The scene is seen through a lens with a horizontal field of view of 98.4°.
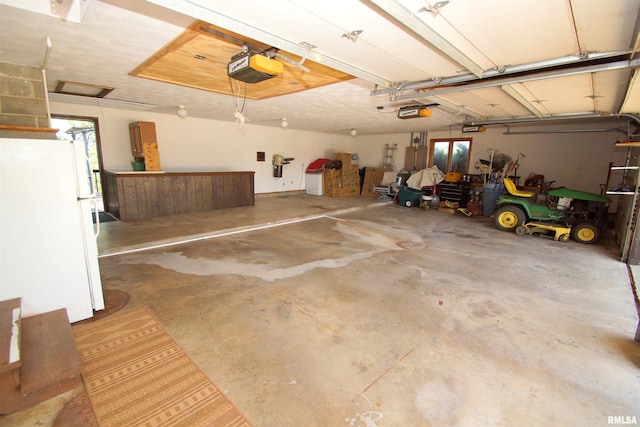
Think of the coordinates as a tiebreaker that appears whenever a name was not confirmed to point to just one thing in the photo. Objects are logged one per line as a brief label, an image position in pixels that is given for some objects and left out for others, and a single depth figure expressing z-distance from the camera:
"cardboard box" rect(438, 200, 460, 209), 7.71
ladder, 10.56
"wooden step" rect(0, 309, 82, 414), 1.61
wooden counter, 5.71
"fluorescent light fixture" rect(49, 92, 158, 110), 5.03
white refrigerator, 2.05
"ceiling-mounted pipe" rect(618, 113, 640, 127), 4.56
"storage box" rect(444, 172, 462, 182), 7.97
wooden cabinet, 6.00
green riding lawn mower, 5.07
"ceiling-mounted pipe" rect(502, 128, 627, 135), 6.21
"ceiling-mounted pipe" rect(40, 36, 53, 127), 2.57
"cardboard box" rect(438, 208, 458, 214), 7.66
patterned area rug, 1.55
